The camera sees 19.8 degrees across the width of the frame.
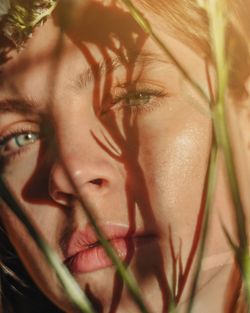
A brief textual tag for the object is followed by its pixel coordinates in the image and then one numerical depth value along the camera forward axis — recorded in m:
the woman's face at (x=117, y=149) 0.33
